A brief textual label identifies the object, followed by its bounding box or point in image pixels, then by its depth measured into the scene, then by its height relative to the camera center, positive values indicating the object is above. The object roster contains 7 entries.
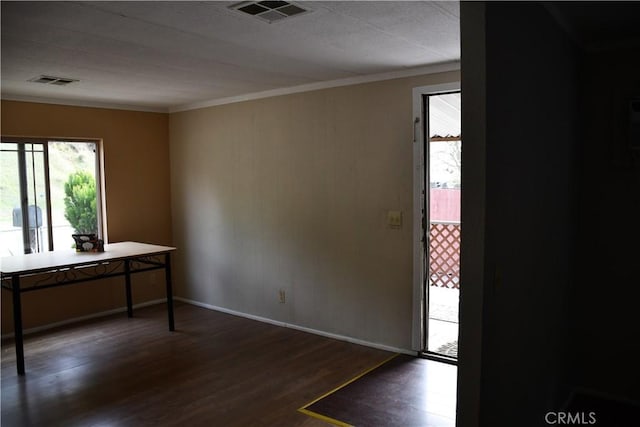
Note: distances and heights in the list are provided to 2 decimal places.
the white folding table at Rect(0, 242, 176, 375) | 3.71 -0.61
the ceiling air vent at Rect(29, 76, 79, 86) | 3.88 +0.87
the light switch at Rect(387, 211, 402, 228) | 3.99 -0.27
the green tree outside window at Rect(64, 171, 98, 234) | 5.16 -0.13
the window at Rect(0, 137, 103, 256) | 4.69 -0.03
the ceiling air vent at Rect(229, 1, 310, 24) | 2.26 +0.83
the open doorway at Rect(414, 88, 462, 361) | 3.88 -0.39
